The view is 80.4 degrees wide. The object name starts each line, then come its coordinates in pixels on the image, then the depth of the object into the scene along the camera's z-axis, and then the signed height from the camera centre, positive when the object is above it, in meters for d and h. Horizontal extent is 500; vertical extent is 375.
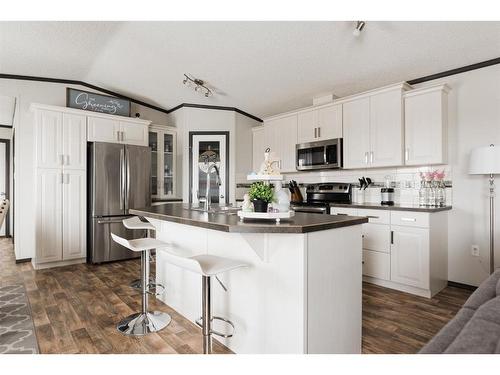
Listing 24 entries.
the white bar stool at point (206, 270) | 1.62 -0.47
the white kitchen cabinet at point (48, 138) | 3.95 +0.66
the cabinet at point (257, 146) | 5.21 +0.73
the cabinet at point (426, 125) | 3.18 +0.68
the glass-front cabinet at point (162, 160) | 5.18 +0.47
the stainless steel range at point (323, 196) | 3.85 -0.14
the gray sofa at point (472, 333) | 0.85 -0.46
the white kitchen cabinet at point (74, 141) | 4.14 +0.65
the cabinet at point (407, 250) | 2.97 -0.68
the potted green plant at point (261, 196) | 1.80 -0.06
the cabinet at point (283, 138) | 4.62 +0.79
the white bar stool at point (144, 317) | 2.26 -1.09
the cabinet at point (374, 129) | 3.44 +0.72
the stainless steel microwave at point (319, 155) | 3.99 +0.45
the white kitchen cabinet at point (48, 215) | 3.97 -0.39
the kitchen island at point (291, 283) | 1.65 -0.59
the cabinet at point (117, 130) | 4.39 +0.88
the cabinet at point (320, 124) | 4.03 +0.90
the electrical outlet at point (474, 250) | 3.16 -0.68
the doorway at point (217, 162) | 5.13 +0.40
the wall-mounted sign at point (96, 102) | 4.38 +1.31
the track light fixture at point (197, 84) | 4.30 +1.54
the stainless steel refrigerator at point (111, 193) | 4.25 -0.09
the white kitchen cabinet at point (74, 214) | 4.14 -0.39
